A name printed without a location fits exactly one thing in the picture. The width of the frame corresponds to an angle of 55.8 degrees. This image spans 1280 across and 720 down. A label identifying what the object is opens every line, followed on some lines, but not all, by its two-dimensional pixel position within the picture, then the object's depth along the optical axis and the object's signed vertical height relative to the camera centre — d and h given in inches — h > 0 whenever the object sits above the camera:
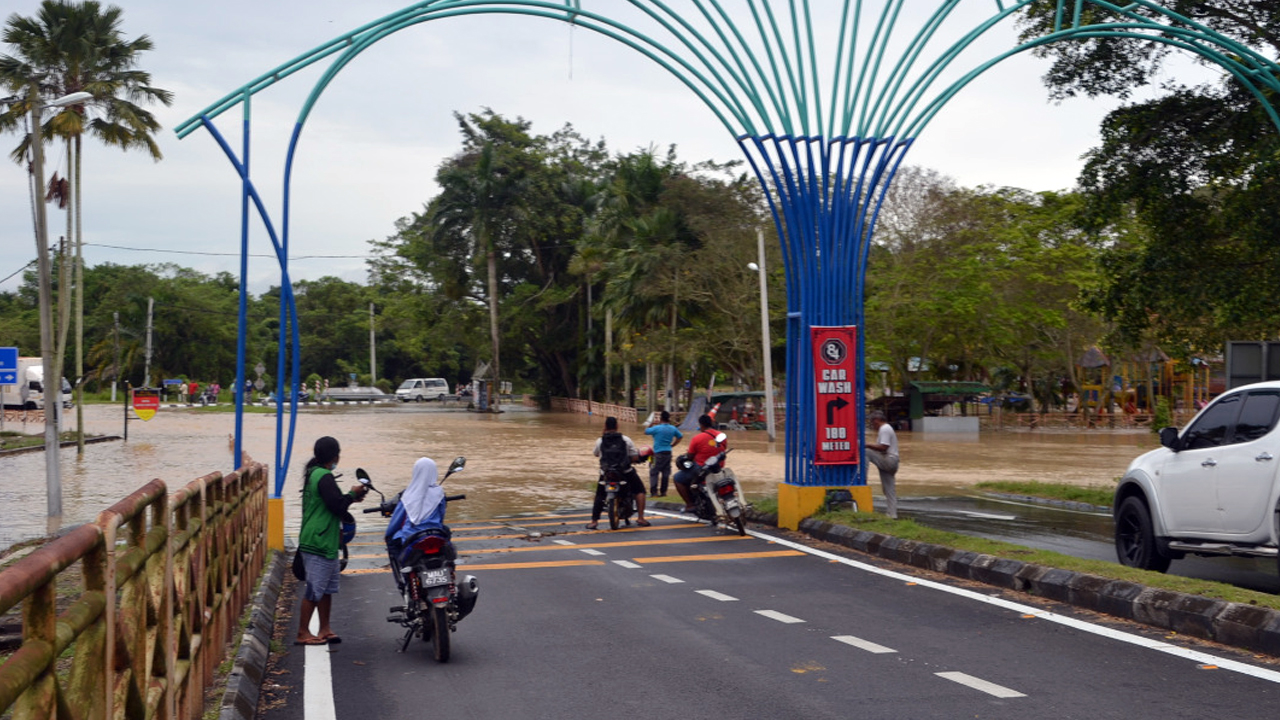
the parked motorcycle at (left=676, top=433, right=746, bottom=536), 571.5 -52.5
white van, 3363.7 -10.9
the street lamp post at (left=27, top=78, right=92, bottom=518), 734.5 +54.2
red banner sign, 564.1 -2.8
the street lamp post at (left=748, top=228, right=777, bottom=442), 1504.7 +36.6
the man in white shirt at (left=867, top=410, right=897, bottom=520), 617.9 -37.3
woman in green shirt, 327.9 -41.3
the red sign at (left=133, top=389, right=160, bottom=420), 1563.7 -24.8
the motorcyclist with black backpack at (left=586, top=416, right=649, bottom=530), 631.8 -36.6
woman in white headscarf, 326.0 -31.7
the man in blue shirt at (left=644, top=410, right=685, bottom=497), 775.7 -40.5
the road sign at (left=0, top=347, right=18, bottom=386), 1064.8 +18.0
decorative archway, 538.9 +117.0
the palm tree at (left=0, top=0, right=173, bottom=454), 1239.5 +332.8
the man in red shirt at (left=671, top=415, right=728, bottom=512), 600.1 -32.3
